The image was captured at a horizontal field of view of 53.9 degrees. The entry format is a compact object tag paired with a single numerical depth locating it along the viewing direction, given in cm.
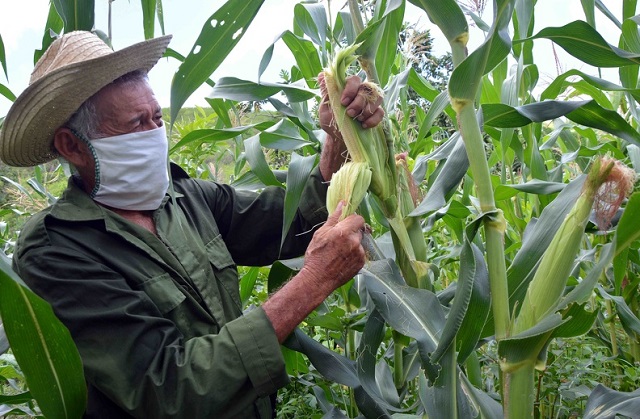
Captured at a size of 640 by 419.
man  155
